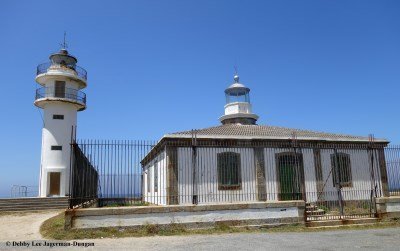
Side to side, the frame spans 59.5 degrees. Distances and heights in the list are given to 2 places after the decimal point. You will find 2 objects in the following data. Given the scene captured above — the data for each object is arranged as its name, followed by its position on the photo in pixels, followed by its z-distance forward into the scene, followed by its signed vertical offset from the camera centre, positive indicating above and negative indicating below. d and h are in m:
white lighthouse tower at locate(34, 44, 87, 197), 22.99 +4.78
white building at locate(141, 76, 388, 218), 15.70 +0.53
